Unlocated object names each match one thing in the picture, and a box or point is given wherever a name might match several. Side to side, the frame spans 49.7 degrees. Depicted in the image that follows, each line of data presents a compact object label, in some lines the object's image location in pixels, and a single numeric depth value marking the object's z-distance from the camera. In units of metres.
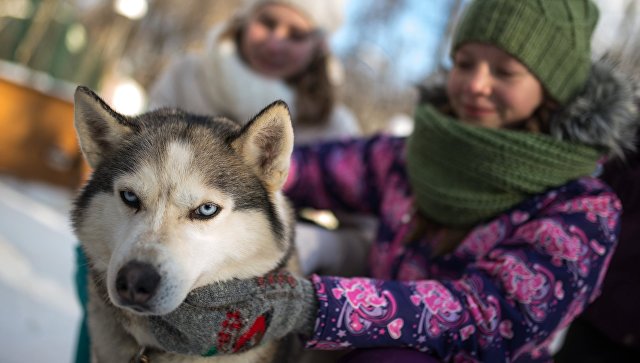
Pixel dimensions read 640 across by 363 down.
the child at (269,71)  1.26
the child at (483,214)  0.75
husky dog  0.67
